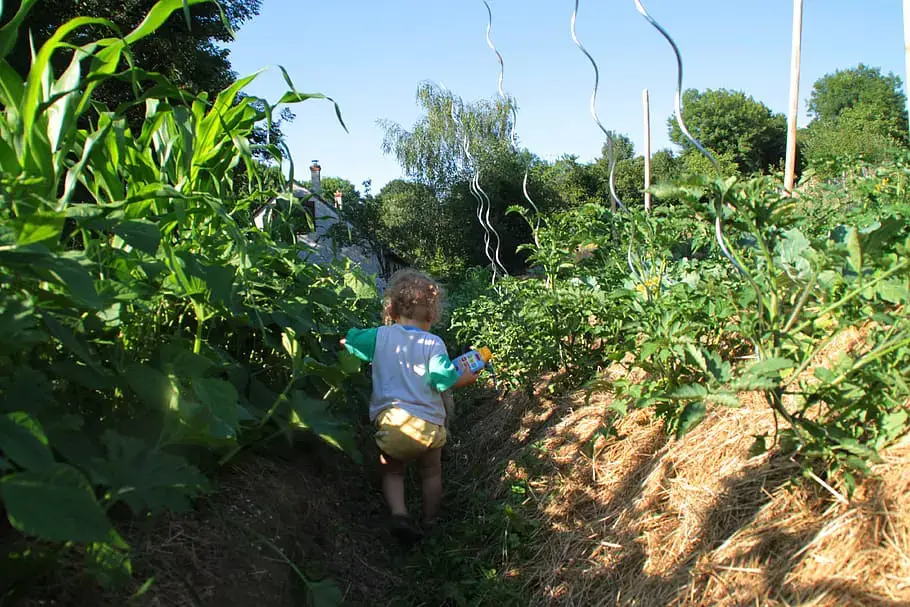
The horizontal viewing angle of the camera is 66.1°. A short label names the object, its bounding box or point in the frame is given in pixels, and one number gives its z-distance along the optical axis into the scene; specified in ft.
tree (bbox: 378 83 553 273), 85.05
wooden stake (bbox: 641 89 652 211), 18.39
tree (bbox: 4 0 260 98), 33.71
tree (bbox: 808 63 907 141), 191.21
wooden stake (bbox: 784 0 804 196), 13.81
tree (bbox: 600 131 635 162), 138.82
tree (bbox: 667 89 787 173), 160.76
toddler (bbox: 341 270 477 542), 9.63
